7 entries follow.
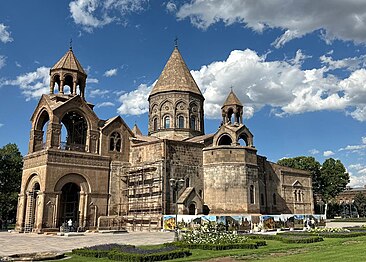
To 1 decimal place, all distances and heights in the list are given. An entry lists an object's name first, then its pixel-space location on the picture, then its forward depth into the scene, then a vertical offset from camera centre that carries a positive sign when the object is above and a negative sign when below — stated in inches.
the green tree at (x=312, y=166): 2519.7 +300.3
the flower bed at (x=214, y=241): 655.8 -56.6
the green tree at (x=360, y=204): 2979.8 +56.9
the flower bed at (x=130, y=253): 511.5 -60.6
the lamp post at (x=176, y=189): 792.0 +71.0
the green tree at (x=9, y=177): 1678.2 +153.6
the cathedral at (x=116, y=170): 1280.8 +146.0
